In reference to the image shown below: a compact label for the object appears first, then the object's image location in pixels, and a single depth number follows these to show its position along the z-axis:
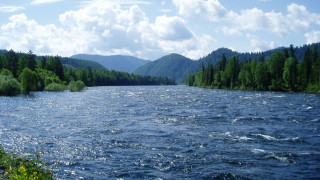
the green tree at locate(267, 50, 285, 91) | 121.75
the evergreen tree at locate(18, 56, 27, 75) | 142.71
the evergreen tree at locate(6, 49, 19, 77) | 145.25
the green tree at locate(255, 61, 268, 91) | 125.88
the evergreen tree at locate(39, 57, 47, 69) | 166.88
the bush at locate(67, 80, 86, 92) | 131.38
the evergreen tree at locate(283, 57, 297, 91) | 115.94
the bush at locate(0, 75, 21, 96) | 92.56
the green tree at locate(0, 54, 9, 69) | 145.27
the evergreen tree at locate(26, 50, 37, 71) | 151.23
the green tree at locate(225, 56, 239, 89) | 152.23
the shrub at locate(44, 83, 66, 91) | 125.19
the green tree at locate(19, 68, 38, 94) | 98.67
